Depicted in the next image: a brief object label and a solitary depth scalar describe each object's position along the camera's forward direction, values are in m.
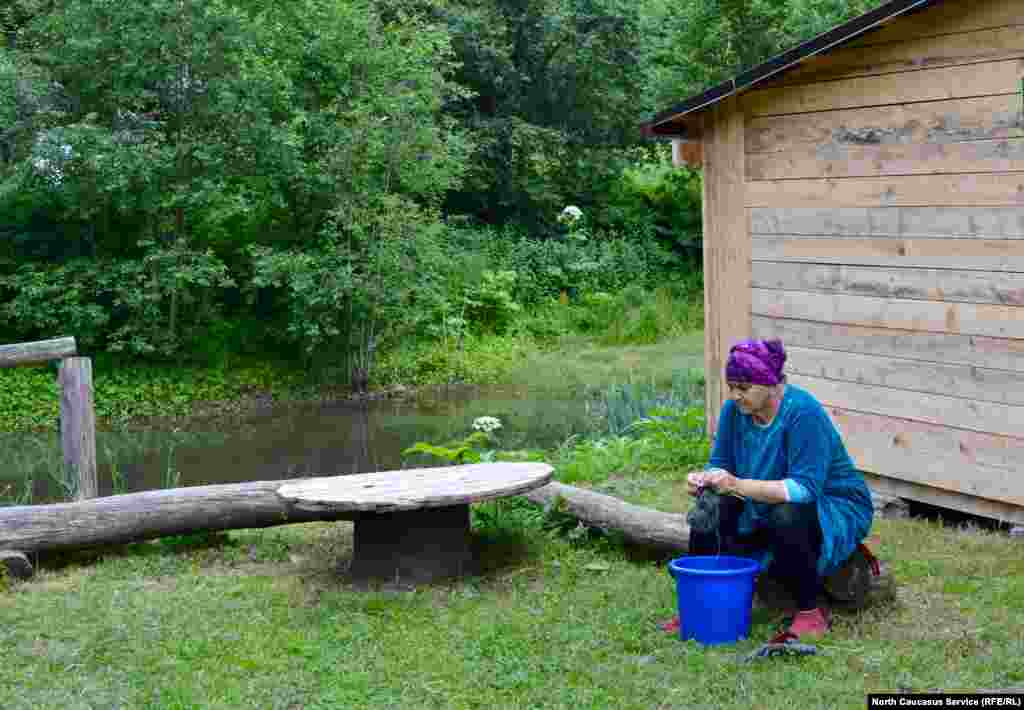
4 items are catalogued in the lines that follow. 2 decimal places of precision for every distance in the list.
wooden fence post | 8.09
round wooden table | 5.95
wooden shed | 6.51
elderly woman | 4.80
